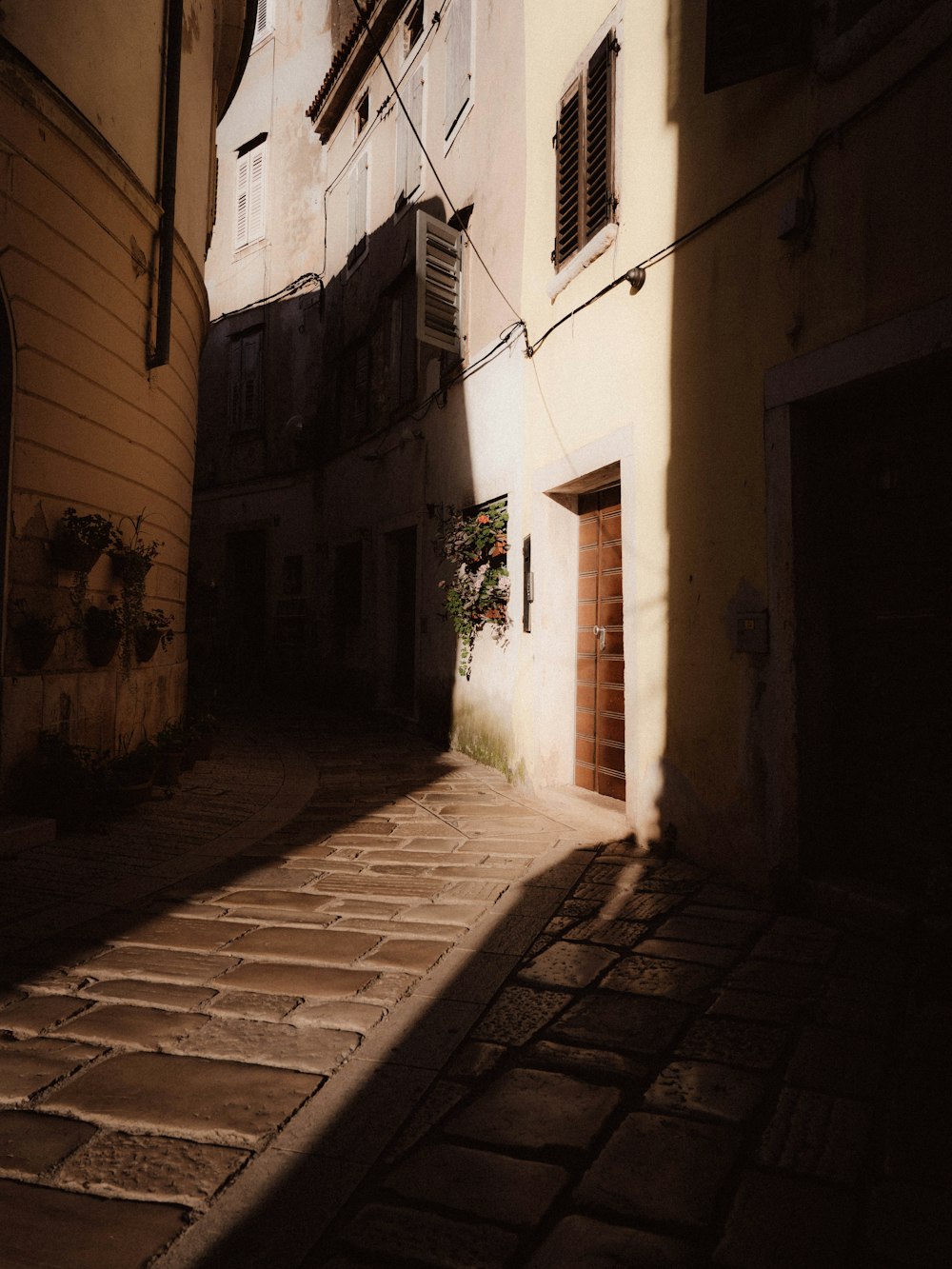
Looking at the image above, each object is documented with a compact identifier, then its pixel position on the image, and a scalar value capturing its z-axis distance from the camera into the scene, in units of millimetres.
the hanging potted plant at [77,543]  5635
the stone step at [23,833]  4781
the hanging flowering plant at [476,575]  7512
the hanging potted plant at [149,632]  6733
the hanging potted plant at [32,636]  5359
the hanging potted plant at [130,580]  6336
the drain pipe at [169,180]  6980
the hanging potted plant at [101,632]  6031
